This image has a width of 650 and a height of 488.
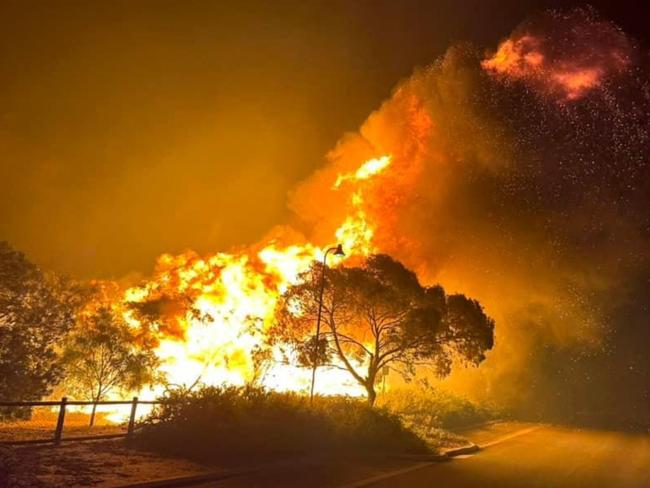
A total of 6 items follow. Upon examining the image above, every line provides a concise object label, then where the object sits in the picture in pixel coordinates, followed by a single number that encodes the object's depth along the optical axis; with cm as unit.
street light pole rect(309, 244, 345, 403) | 2319
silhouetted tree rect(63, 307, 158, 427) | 2591
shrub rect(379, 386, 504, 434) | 2858
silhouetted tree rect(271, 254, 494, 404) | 2505
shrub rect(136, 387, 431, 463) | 1511
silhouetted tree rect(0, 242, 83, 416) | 2034
